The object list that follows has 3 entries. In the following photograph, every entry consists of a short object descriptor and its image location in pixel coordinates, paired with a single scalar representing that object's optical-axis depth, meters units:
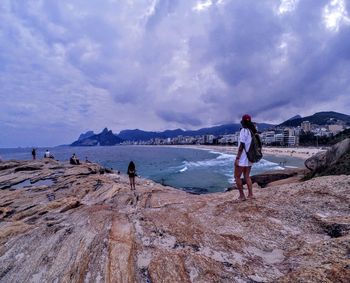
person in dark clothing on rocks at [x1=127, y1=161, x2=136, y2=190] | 15.81
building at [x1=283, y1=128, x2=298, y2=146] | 162.06
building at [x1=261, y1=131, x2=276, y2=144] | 186.07
